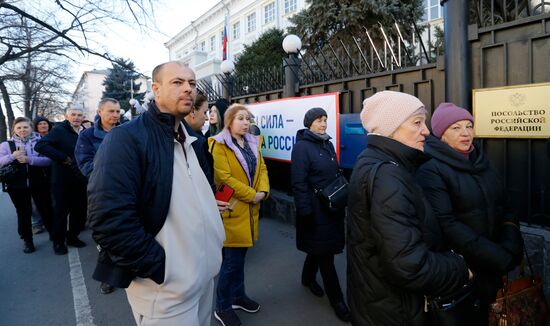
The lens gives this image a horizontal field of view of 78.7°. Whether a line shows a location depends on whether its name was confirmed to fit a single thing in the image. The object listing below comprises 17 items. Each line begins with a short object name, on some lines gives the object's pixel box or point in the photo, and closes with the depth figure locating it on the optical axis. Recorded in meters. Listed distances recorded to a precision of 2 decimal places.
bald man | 1.52
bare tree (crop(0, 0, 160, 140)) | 10.42
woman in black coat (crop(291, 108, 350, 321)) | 3.01
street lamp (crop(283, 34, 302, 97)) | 5.78
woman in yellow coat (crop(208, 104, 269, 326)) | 2.91
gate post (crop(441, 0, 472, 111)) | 3.55
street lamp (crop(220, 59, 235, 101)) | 7.95
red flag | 13.98
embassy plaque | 3.05
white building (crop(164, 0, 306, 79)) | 26.71
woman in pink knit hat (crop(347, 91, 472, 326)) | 1.47
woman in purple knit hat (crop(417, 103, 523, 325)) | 1.93
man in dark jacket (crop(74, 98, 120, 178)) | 3.71
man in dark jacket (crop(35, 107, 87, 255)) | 4.64
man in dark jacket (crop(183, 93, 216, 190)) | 2.22
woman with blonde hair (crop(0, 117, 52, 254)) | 4.93
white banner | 4.66
